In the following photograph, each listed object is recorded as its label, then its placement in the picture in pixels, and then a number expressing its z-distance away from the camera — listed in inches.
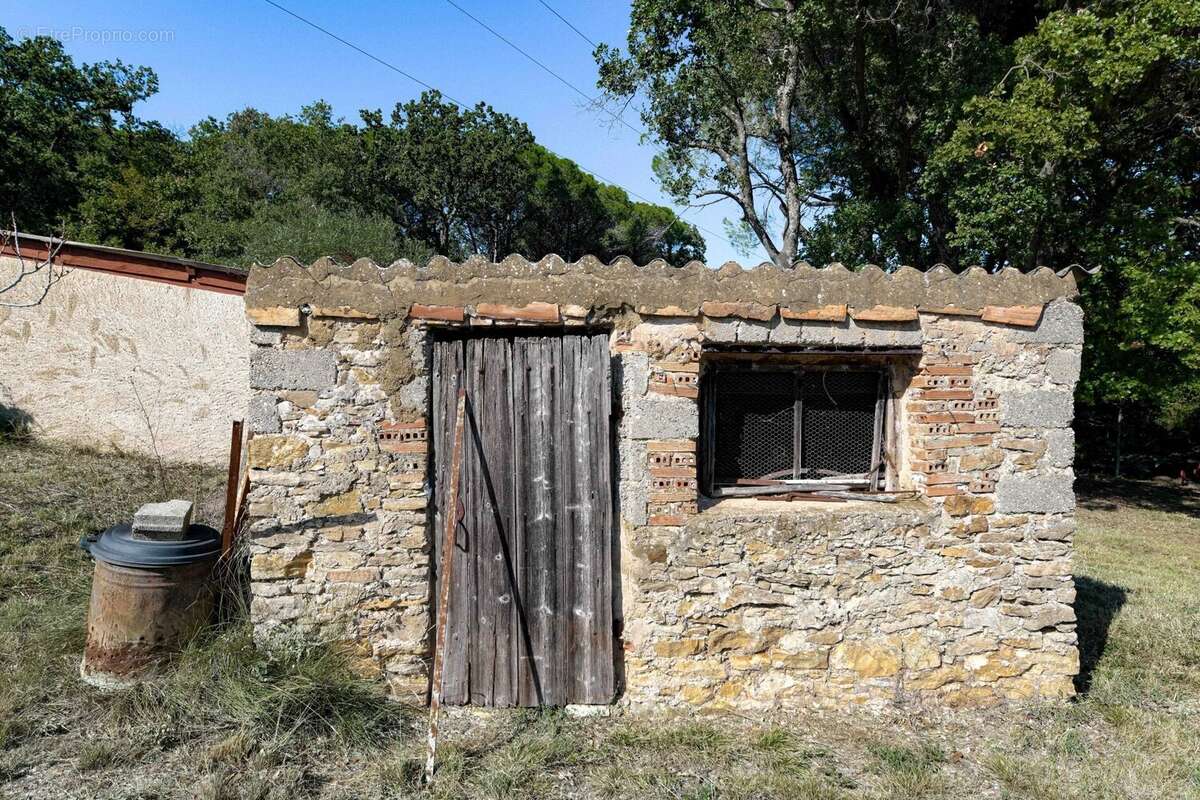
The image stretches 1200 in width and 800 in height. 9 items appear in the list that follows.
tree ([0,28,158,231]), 682.8
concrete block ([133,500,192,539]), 154.9
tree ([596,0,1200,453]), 360.5
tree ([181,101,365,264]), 688.4
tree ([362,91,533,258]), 766.5
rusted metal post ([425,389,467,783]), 143.8
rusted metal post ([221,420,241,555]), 163.3
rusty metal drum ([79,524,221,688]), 150.1
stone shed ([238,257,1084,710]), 153.4
